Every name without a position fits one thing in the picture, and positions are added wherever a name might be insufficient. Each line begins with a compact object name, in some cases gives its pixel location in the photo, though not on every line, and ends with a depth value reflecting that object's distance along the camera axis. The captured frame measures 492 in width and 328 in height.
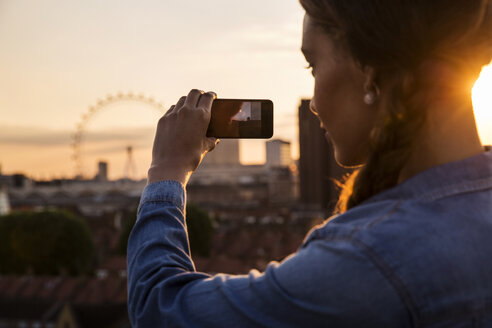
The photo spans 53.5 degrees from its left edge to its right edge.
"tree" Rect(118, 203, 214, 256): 36.97
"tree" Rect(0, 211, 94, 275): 36.88
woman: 0.93
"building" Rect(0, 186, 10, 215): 61.79
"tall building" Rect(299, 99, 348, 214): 42.09
